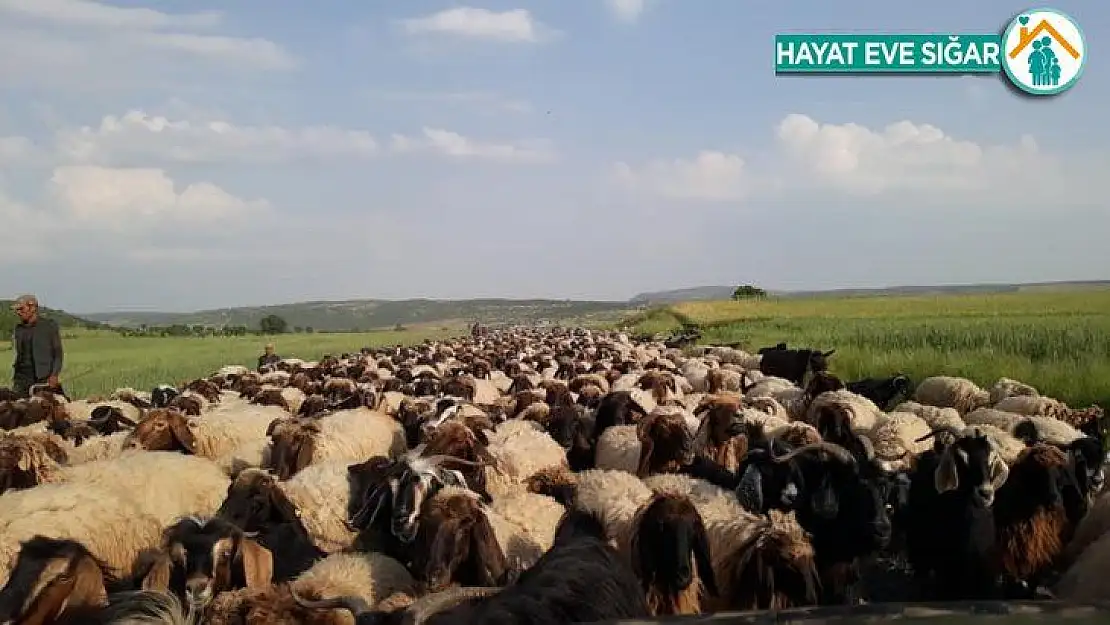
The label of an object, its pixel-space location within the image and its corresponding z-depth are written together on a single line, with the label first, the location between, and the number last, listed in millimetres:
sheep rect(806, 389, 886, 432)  10273
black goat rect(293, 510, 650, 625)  3984
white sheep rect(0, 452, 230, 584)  5930
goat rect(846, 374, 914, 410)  15227
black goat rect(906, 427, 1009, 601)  6738
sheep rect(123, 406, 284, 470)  9156
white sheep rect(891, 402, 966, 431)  10535
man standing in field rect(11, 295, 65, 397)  12617
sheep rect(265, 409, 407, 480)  8906
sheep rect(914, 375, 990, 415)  13555
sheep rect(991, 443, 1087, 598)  6793
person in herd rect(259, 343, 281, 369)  27078
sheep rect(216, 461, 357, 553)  6566
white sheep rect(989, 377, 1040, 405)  13248
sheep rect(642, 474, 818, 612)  5199
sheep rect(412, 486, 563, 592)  5348
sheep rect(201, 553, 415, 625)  3916
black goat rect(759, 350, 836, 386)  19906
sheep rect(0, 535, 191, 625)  3713
